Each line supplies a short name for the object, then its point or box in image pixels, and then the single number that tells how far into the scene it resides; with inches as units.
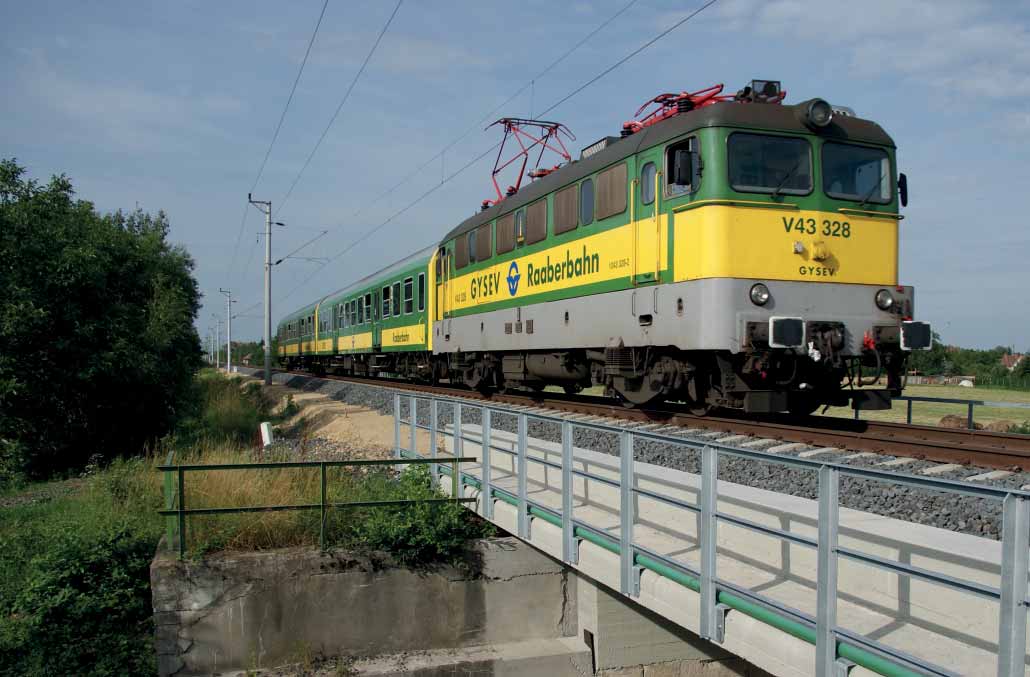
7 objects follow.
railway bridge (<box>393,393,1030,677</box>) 147.6
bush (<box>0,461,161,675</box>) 329.7
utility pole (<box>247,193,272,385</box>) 1362.0
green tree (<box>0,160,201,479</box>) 537.3
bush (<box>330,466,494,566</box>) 325.4
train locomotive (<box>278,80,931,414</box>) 384.8
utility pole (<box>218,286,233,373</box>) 2691.9
